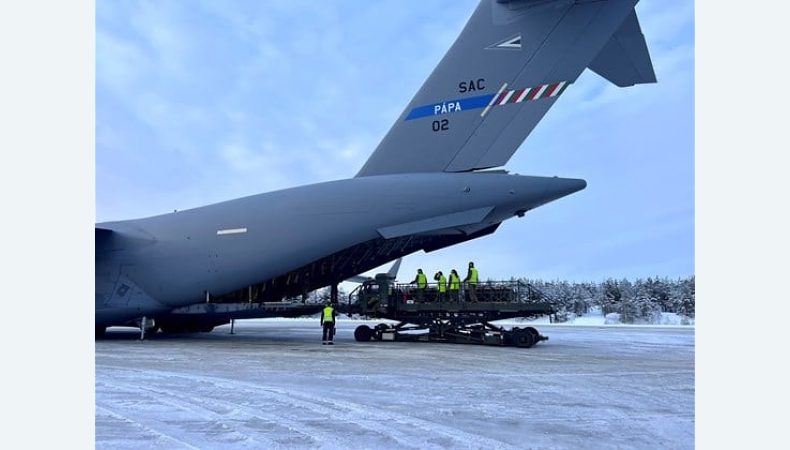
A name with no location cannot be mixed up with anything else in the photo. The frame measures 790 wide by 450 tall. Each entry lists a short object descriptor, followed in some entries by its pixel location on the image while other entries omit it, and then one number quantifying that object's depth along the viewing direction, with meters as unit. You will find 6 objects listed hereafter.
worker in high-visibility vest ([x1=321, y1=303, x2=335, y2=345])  13.84
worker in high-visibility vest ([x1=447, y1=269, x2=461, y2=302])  14.08
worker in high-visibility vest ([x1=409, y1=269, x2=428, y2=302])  14.58
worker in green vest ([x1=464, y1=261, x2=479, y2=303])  13.87
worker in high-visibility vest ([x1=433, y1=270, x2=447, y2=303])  14.27
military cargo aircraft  12.70
